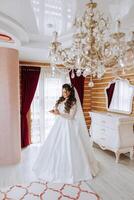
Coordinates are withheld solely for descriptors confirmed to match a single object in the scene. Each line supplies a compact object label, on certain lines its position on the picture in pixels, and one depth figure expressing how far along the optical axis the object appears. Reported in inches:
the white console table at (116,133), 148.0
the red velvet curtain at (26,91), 182.1
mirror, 158.9
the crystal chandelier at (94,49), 76.0
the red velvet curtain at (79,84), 203.8
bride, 120.3
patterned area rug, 101.0
